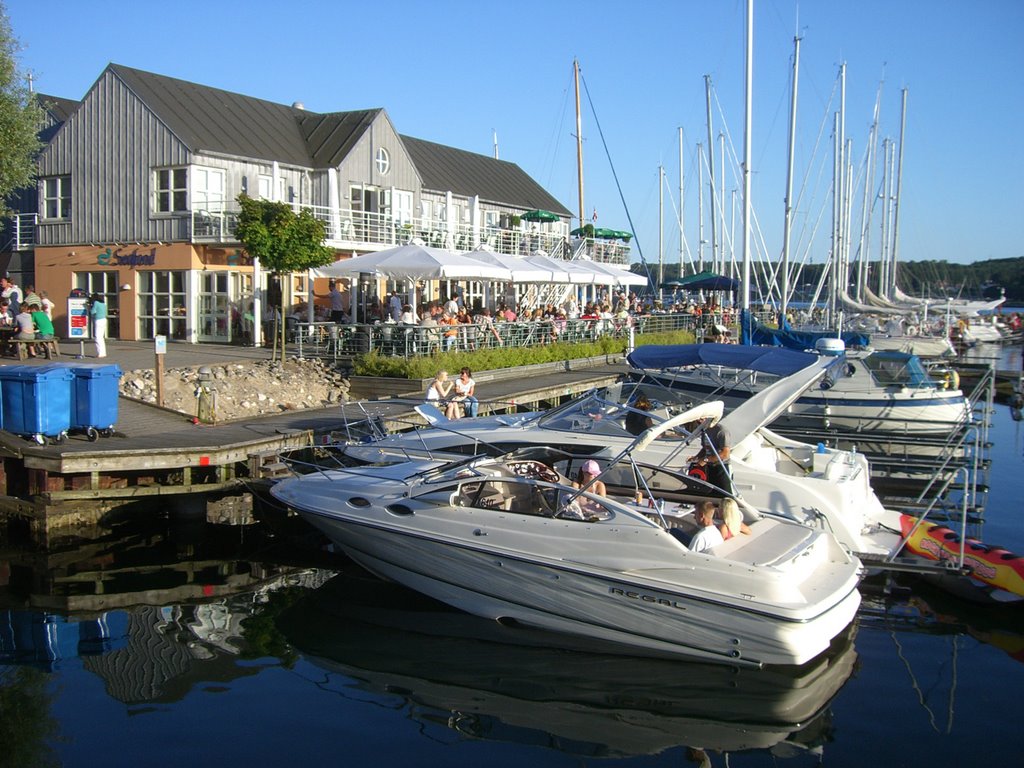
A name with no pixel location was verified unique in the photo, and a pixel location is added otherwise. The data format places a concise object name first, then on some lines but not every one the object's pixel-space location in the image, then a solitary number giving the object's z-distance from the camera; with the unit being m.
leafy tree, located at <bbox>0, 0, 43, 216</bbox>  22.25
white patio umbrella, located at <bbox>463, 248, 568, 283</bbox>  25.86
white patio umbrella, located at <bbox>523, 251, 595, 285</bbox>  28.42
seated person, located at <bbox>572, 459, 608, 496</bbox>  11.15
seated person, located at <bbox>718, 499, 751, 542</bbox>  10.03
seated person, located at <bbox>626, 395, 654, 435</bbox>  12.88
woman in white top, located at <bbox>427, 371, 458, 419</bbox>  16.44
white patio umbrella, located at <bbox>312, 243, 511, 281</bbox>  22.48
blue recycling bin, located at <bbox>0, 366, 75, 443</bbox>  13.97
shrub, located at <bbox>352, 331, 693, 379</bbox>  20.98
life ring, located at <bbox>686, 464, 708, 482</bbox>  11.14
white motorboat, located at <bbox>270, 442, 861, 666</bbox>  9.20
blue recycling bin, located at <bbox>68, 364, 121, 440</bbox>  14.35
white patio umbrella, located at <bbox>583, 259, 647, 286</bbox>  32.03
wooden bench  20.50
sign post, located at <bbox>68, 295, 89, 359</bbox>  22.22
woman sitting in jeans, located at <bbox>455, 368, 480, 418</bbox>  17.12
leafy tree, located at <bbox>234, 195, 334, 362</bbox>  21.03
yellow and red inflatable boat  11.12
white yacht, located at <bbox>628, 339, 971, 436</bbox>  20.38
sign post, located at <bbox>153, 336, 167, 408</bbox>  16.86
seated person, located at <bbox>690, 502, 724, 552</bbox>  9.64
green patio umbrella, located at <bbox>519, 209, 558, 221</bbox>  39.63
